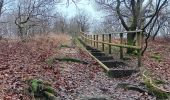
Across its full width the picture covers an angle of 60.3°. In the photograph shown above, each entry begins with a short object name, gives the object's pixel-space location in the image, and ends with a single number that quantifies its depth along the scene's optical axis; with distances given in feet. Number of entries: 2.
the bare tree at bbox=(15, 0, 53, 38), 40.27
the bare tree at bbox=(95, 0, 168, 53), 24.53
